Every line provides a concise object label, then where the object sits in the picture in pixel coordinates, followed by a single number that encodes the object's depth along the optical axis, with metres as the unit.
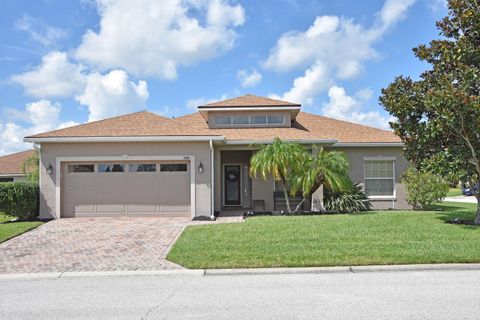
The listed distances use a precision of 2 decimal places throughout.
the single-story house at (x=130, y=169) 15.69
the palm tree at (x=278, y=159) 15.26
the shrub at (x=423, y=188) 17.20
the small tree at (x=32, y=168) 24.16
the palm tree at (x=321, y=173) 15.42
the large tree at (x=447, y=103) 11.19
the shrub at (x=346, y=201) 16.06
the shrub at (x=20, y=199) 14.89
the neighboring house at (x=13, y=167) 29.52
